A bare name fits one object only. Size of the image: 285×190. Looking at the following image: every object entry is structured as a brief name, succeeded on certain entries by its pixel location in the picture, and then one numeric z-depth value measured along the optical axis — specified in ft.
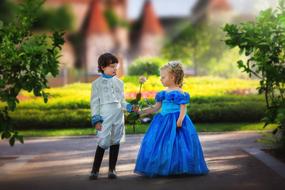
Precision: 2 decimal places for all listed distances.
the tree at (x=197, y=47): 78.38
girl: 24.64
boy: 24.36
